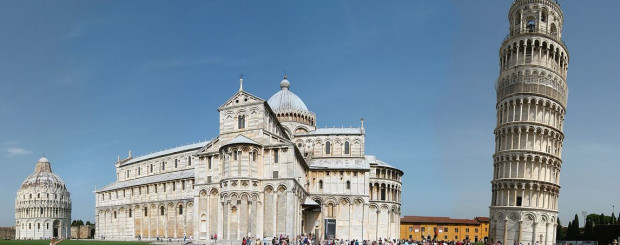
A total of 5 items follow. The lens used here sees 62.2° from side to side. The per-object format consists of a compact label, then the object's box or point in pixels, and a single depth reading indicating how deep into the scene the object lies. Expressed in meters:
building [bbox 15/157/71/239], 130.88
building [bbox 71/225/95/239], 113.88
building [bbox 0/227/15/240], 136.75
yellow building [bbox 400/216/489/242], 104.44
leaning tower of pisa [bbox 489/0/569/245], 58.69
